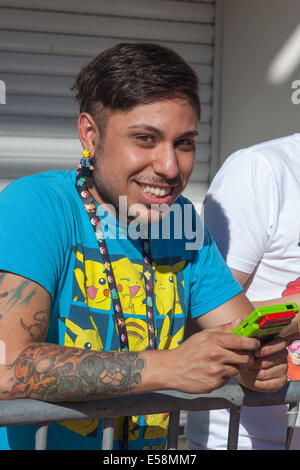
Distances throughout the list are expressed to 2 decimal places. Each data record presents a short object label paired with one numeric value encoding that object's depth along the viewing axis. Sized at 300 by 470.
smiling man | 1.83
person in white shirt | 2.49
